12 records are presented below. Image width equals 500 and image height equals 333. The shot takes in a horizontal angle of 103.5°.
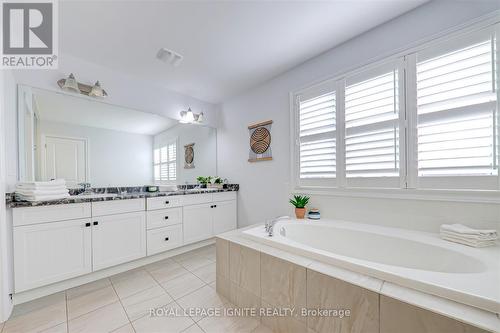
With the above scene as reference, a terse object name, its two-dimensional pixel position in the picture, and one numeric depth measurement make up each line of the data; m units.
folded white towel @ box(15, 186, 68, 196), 1.56
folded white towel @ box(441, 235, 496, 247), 1.25
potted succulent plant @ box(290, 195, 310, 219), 2.20
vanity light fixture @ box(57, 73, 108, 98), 2.01
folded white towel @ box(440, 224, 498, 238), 1.27
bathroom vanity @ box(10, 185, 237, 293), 1.53
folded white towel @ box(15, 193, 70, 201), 1.56
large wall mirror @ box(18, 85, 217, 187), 1.90
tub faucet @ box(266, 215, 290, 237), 1.62
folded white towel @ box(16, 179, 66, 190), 1.58
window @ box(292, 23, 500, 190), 1.38
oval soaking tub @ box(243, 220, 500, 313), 0.86
